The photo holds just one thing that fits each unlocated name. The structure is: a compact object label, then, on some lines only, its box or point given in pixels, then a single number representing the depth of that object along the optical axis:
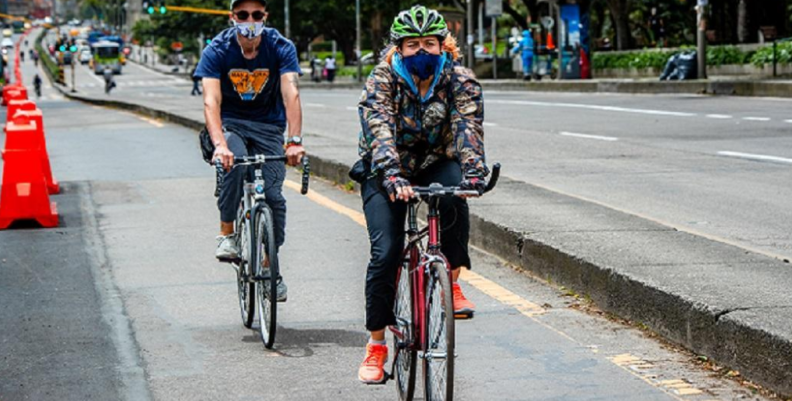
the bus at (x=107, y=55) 122.35
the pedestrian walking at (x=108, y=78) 75.12
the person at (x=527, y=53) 45.28
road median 6.09
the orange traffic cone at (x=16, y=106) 19.09
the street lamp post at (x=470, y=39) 51.84
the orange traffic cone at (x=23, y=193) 11.80
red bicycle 5.15
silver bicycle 7.02
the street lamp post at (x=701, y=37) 30.06
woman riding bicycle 5.68
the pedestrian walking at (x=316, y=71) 83.06
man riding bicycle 7.45
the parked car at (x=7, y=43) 169.50
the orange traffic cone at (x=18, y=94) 31.23
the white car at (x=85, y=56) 152.32
